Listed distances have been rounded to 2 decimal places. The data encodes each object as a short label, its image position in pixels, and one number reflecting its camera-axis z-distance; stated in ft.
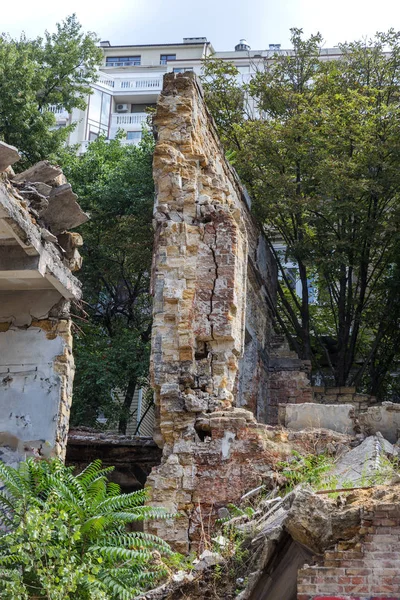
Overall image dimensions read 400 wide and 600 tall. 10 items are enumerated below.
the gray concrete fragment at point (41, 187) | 38.72
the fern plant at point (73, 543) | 25.93
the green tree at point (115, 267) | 61.87
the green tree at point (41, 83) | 70.18
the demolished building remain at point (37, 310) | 37.68
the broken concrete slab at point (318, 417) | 39.81
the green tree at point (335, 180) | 62.54
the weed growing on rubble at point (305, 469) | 33.68
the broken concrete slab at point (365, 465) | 28.25
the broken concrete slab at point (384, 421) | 39.01
